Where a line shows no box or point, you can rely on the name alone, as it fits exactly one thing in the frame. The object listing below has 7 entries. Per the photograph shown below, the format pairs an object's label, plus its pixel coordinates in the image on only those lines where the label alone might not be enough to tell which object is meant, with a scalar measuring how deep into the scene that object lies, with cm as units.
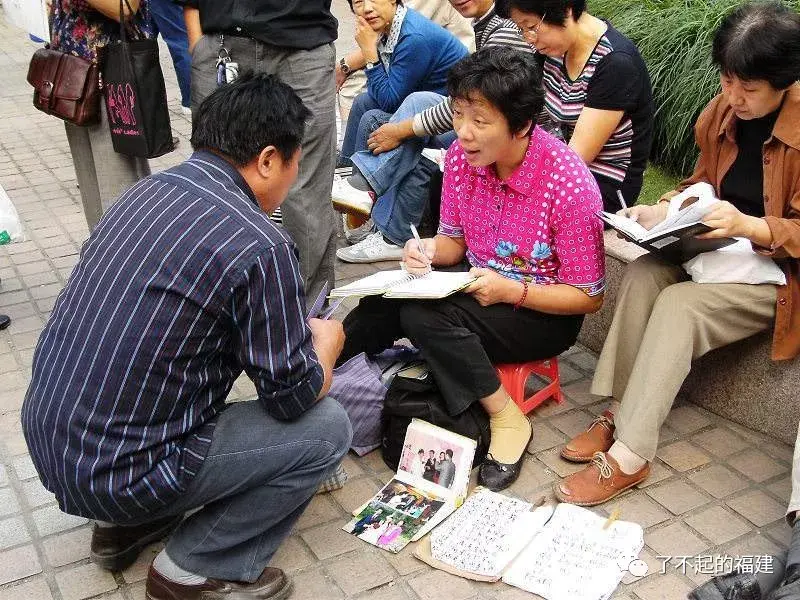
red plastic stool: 335
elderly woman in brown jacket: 288
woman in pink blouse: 304
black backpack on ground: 315
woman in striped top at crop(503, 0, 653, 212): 350
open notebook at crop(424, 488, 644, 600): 269
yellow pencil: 292
